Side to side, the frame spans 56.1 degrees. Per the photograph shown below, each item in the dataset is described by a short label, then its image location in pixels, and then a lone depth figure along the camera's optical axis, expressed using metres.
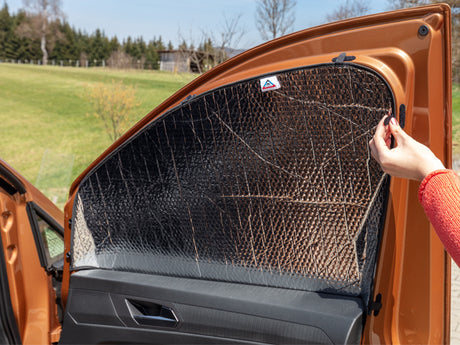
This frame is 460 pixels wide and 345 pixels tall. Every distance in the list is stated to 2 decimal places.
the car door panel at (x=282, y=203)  1.24
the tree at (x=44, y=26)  47.28
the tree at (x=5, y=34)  56.84
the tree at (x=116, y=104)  12.05
